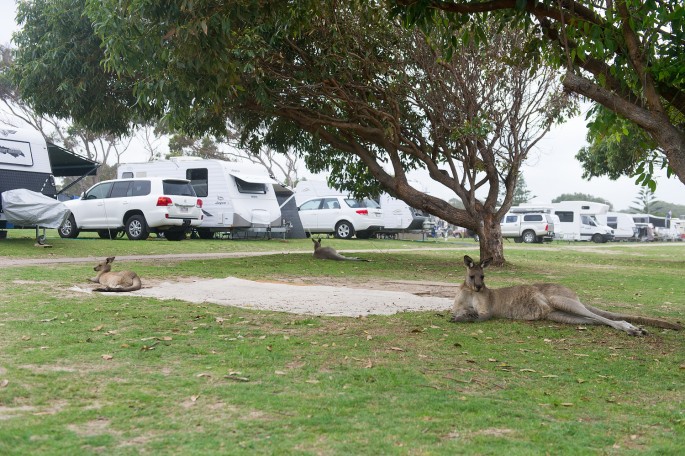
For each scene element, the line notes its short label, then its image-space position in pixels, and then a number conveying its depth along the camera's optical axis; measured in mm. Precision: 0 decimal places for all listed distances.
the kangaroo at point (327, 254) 19016
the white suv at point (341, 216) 32531
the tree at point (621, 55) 7242
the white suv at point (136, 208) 23484
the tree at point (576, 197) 109025
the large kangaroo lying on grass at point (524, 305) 8484
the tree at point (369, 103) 16141
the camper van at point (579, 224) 52125
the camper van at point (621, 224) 55844
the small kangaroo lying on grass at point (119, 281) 10570
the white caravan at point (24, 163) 19281
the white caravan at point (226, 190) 27016
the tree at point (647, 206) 87375
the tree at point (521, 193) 95275
